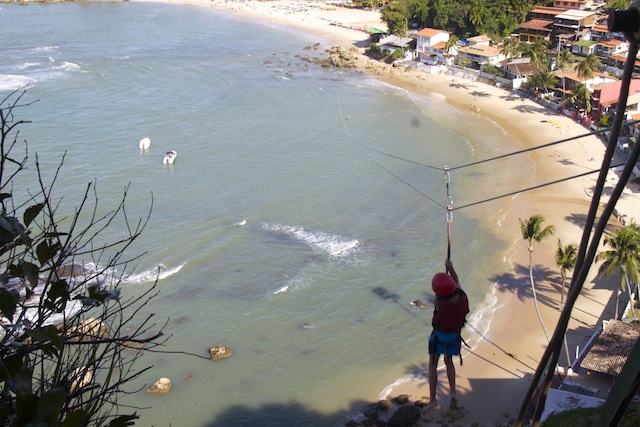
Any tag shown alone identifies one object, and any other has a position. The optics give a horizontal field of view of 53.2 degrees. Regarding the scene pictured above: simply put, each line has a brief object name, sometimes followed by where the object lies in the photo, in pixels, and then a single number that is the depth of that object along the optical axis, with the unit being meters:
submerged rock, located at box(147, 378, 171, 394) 18.33
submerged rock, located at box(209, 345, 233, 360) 19.80
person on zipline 8.78
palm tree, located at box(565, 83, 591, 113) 41.25
